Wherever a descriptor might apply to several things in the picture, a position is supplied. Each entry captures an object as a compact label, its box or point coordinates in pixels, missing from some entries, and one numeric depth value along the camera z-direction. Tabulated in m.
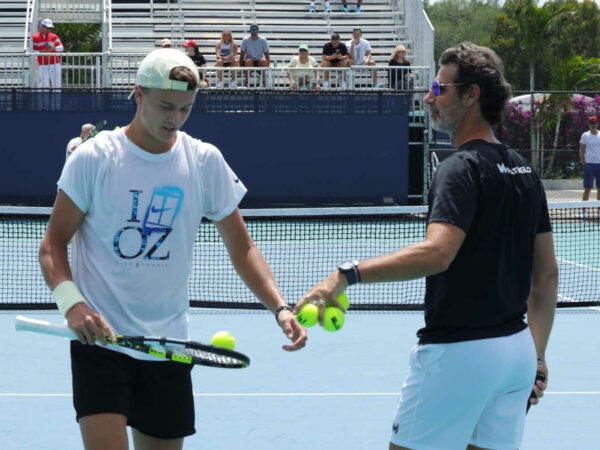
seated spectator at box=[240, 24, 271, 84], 22.45
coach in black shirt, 3.46
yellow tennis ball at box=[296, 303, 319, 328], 3.29
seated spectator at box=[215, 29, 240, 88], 22.64
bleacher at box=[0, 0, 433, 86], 25.95
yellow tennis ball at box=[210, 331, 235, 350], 3.79
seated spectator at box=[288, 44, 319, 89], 21.27
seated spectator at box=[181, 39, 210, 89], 21.16
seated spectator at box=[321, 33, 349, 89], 22.28
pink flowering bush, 27.20
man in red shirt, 20.95
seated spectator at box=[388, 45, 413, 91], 21.46
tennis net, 11.01
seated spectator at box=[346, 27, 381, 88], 23.22
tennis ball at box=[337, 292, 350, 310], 3.33
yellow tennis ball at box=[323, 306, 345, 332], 3.31
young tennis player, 3.71
